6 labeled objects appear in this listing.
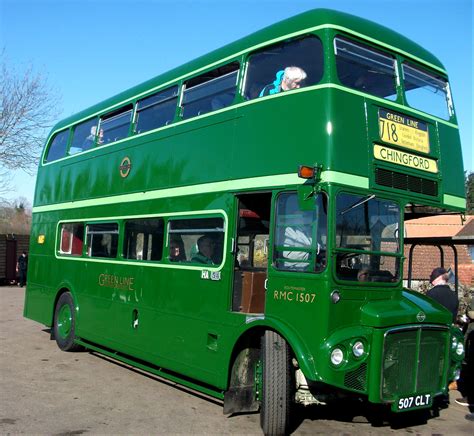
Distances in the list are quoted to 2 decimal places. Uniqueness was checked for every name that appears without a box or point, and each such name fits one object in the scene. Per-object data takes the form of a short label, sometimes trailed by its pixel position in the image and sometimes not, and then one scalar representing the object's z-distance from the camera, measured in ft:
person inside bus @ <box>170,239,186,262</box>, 23.25
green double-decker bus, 17.28
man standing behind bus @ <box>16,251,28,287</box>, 80.23
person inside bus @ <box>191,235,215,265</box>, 21.56
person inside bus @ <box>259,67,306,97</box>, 19.06
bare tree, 78.18
